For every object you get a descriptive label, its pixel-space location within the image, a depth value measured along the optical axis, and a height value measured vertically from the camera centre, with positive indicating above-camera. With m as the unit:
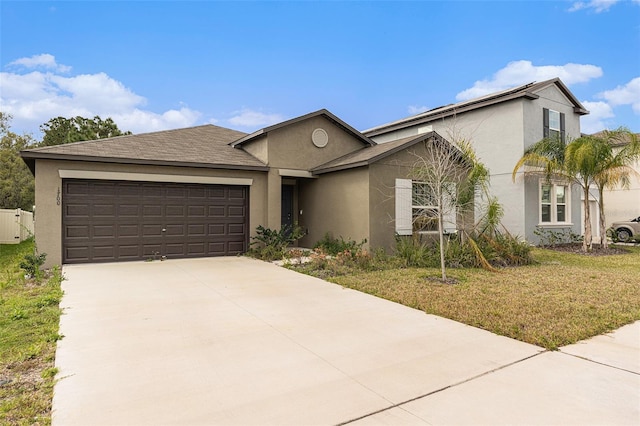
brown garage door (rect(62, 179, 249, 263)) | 9.96 -0.08
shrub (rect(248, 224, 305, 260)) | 11.27 -0.82
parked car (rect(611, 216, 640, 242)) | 17.61 -0.67
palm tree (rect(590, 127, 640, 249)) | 12.91 +2.06
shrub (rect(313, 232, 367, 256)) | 10.78 -0.88
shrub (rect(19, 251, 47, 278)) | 8.28 -1.09
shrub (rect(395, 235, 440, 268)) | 9.80 -1.06
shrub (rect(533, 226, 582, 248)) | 15.11 -0.86
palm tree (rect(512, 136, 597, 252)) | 12.74 +2.04
